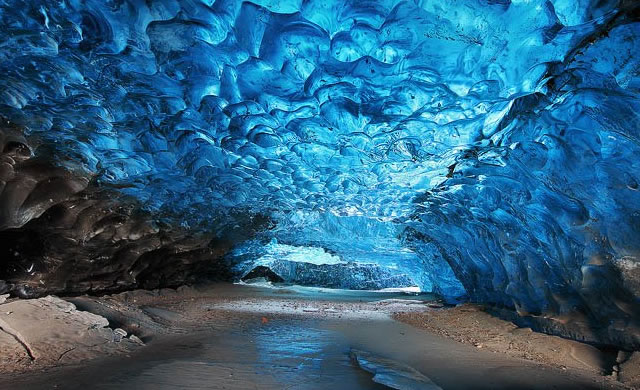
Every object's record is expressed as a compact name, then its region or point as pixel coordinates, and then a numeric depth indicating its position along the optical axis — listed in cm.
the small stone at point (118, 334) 468
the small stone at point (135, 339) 486
